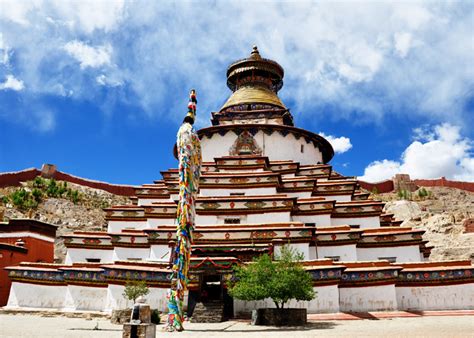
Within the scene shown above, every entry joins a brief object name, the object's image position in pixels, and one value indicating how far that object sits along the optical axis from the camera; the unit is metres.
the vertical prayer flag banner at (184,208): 10.90
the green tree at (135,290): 13.73
